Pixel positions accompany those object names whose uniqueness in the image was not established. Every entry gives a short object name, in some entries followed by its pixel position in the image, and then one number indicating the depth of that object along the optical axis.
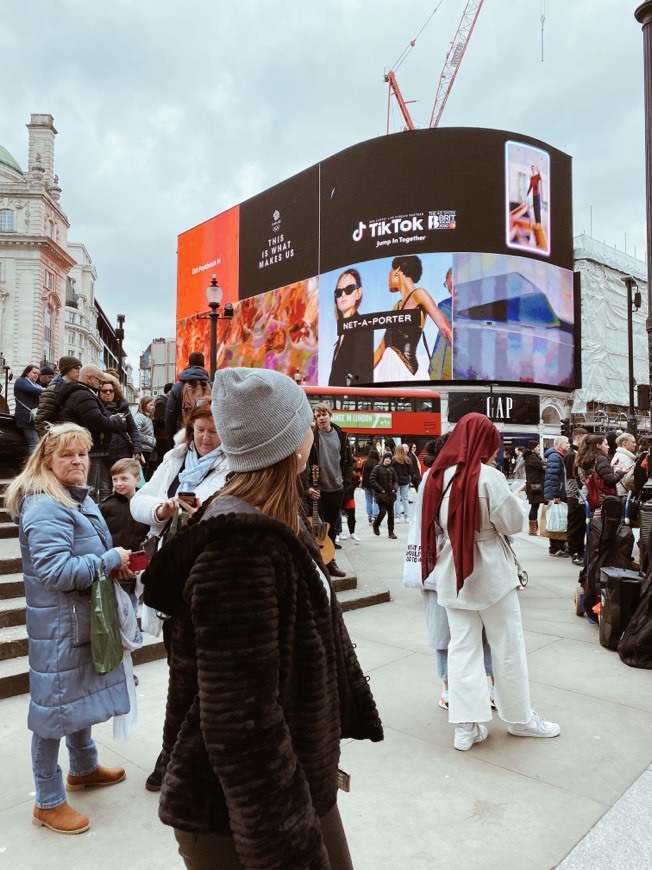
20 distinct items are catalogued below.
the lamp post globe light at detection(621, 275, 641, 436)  20.16
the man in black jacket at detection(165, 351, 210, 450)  6.03
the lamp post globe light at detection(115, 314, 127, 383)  22.61
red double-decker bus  27.86
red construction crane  77.06
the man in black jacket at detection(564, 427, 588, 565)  9.38
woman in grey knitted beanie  1.25
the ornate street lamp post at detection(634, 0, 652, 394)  5.80
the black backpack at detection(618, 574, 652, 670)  4.81
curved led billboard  45.03
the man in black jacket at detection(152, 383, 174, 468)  9.02
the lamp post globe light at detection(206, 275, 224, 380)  12.06
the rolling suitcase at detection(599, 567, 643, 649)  5.05
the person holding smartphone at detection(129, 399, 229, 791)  2.94
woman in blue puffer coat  2.65
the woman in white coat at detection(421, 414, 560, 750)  3.49
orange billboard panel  63.84
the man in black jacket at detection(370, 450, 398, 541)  12.16
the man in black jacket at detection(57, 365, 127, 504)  6.04
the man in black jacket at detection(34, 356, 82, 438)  6.16
